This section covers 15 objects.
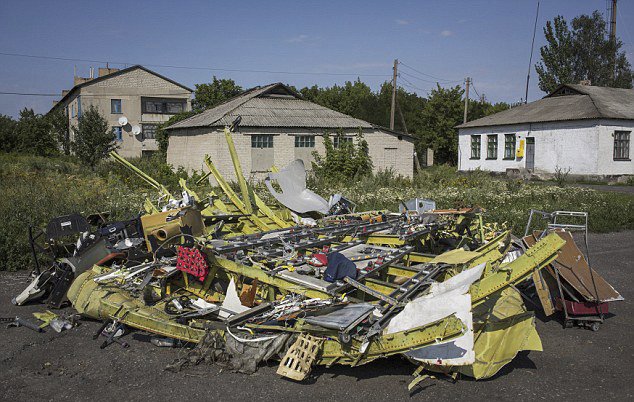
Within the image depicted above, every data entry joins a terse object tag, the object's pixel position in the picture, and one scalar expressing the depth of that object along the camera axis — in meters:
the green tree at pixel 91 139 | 27.30
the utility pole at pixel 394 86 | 32.38
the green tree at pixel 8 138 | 42.59
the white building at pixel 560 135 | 26.39
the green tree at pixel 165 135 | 32.78
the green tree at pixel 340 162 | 21.70
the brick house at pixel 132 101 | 42.03
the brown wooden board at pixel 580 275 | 5.95
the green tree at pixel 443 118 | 39.47
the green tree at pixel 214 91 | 40.59
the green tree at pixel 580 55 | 45.88
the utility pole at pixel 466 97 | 37.28
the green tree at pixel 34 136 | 42.09
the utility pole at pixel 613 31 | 45.09
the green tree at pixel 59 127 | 43.34
